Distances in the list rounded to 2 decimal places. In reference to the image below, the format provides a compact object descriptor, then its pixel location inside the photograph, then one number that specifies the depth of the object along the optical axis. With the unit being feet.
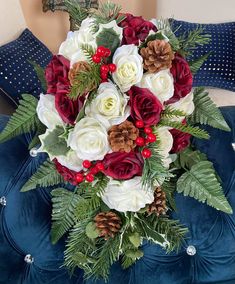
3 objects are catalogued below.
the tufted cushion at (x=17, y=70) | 4.11
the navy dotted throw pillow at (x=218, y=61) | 5.17
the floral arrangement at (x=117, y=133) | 1.95
